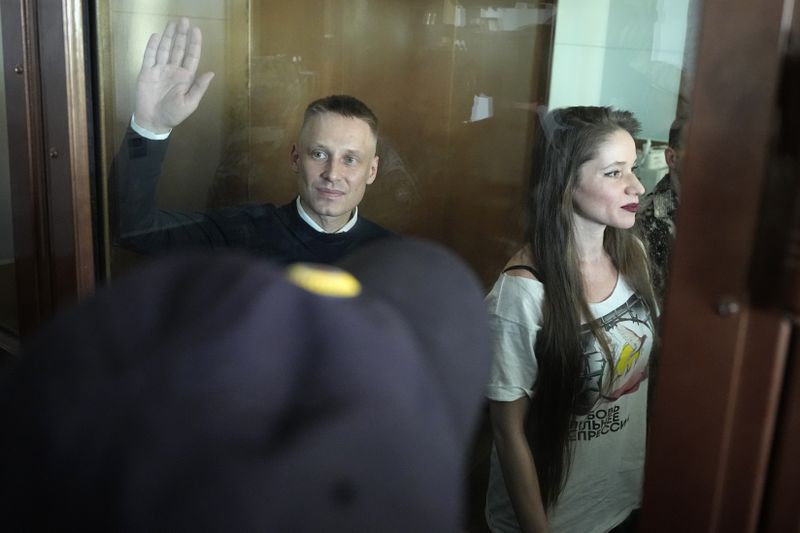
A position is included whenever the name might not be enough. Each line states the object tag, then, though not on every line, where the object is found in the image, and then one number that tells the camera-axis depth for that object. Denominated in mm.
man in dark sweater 979
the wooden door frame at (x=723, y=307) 560
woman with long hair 734
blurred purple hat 336
